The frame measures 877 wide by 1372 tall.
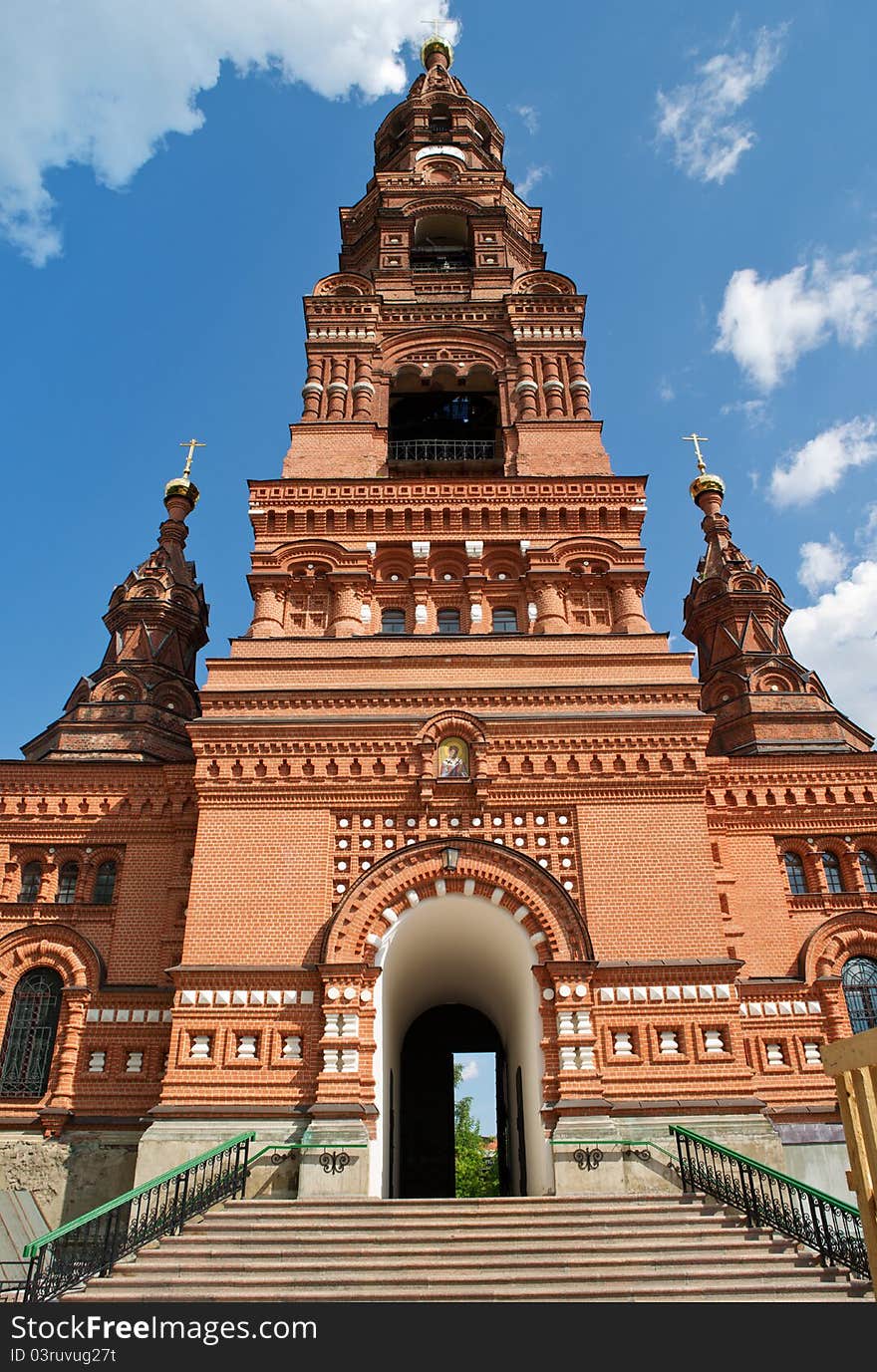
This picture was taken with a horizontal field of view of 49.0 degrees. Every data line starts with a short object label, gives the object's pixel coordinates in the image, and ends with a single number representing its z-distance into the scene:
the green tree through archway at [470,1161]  38.41
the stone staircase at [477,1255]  7.85
